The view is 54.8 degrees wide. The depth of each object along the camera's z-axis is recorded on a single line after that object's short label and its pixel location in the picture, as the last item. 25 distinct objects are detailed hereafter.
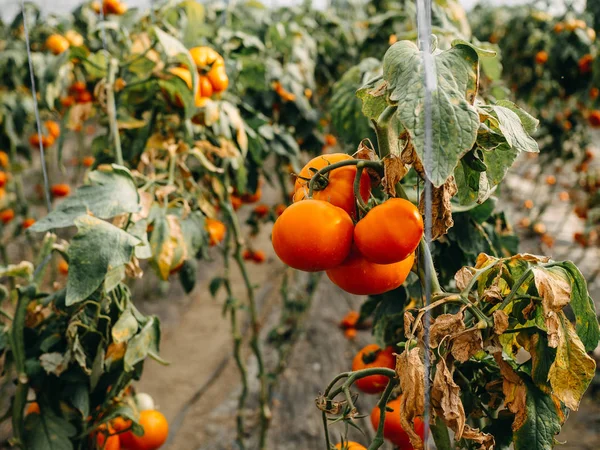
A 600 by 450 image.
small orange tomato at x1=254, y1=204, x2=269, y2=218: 2.53
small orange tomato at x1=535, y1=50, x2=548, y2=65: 2.95
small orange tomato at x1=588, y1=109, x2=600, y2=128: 3.15
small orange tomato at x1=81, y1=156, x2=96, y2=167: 3.18
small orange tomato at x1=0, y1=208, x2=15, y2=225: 3.19
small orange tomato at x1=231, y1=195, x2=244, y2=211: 2.10
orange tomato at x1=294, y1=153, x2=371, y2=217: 0.63
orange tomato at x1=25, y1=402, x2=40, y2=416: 1.05
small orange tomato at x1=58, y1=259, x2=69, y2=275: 3.02
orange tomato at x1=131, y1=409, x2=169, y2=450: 1.08
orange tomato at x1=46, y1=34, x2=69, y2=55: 1.92
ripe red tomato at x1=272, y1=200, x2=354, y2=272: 0.58
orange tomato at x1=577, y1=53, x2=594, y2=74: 2.32
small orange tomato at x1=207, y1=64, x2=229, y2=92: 1.26
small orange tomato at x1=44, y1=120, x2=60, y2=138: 3.11
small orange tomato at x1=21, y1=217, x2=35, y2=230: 2.96
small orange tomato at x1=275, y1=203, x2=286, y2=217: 2.28
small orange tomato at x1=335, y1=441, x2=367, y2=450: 0.72
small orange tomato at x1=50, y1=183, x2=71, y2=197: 3.22
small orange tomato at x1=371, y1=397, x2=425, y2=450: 0.80
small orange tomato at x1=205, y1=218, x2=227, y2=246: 1.44
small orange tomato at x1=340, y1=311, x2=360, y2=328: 2.63
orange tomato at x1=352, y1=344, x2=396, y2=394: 0.92
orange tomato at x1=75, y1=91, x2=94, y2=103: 1.56
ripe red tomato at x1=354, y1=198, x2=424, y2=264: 0.56
